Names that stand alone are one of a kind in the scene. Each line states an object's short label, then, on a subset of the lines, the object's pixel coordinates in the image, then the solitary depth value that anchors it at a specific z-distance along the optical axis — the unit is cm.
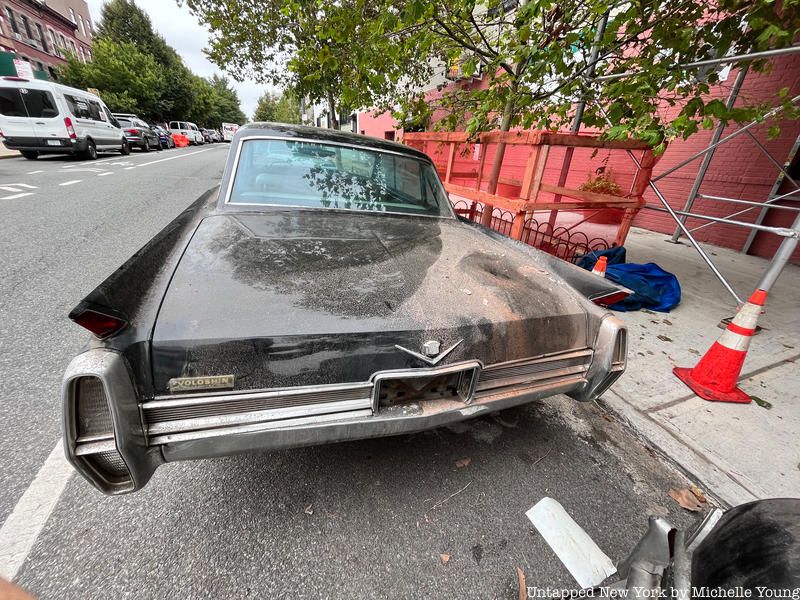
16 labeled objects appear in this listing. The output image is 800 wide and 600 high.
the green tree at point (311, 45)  414
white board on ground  149
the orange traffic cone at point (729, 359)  261
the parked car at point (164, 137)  2241
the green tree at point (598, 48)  297
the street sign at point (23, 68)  1504
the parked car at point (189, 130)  3005
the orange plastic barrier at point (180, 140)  2736
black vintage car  116
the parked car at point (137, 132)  1764
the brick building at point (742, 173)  577
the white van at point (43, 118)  1056
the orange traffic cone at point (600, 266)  305
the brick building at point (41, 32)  2458
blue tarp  400
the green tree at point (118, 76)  2659
